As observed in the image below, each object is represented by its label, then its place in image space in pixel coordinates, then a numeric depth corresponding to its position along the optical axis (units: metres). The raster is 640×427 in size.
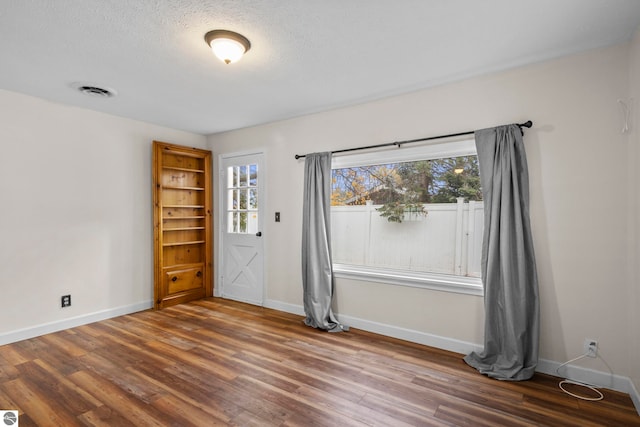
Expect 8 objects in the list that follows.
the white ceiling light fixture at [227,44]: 2.20
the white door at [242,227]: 4.49
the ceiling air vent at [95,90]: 3.08
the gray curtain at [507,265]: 2.54
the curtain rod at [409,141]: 2.60
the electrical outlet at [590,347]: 2.40
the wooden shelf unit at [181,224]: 4.29
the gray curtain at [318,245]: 3.68
